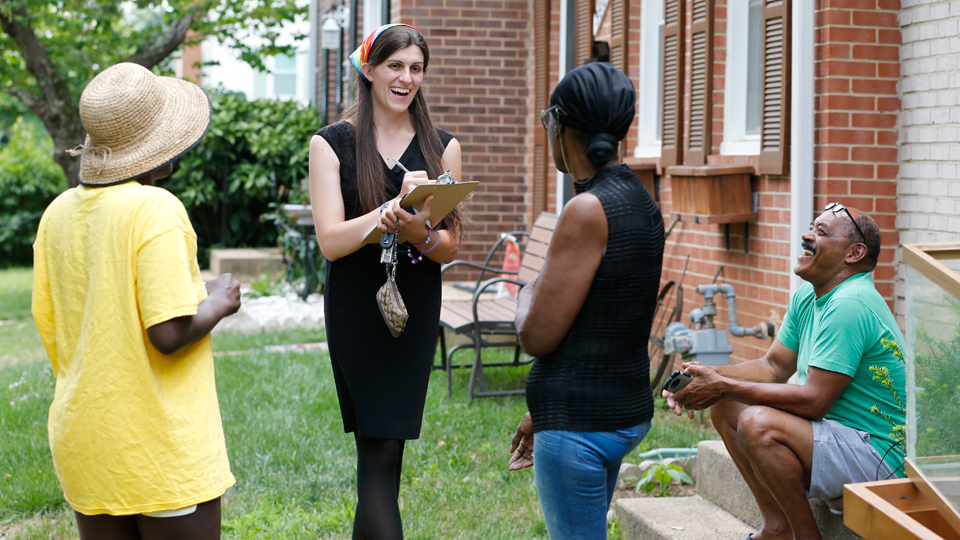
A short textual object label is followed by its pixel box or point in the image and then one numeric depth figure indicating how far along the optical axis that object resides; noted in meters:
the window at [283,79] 24.59
